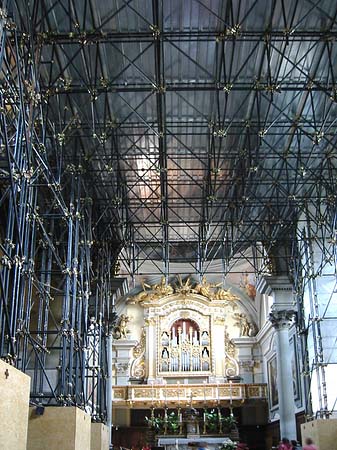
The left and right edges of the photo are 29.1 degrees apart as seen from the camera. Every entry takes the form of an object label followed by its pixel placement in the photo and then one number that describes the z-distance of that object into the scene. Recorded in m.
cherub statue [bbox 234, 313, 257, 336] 30.70
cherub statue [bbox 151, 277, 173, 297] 31.00
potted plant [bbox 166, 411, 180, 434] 26.45
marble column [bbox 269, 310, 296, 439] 22.72
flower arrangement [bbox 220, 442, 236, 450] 16.55
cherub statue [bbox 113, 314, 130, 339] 30.40
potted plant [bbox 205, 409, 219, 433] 26.72
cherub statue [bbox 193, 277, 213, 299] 30.92
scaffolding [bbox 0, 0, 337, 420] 12.21
